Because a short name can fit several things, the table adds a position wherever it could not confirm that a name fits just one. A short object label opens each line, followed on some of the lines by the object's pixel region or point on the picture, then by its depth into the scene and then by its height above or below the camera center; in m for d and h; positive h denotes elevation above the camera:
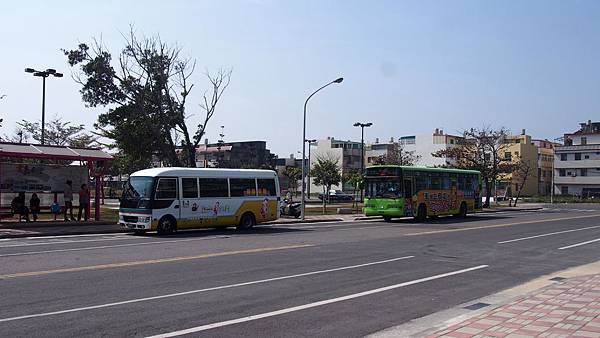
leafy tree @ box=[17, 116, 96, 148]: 59.34 +5.77
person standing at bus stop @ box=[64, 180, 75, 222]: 25.98 -0.20
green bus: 32.59 +0.02
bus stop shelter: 23.34 +1.52
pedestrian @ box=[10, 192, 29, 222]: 24.50 -0.61
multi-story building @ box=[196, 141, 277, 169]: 92.97 +6.37
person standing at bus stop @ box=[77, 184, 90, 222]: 26.23 -0.34
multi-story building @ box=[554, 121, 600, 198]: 97.75 +4.12
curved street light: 34.27 +2.60
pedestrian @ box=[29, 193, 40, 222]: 24.78 -0.57
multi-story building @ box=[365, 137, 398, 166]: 123.12 +8.85
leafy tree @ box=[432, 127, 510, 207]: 60.41 +4.03
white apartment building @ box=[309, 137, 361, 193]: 119.62 +8.12
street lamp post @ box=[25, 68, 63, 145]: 34.38 +6.92
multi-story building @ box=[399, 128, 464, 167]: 111.88 +8.87
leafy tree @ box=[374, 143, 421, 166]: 72.84 +4.61
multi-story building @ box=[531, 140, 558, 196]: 112.50 +4.19
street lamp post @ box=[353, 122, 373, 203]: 57.95 +6.56
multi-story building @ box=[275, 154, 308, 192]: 90.91 +3.94
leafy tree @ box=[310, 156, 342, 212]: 64.00 +1.94
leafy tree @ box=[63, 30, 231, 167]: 38.94 +6.15
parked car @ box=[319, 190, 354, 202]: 76.62 -0.73
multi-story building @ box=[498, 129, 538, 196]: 103.84 +5.82
